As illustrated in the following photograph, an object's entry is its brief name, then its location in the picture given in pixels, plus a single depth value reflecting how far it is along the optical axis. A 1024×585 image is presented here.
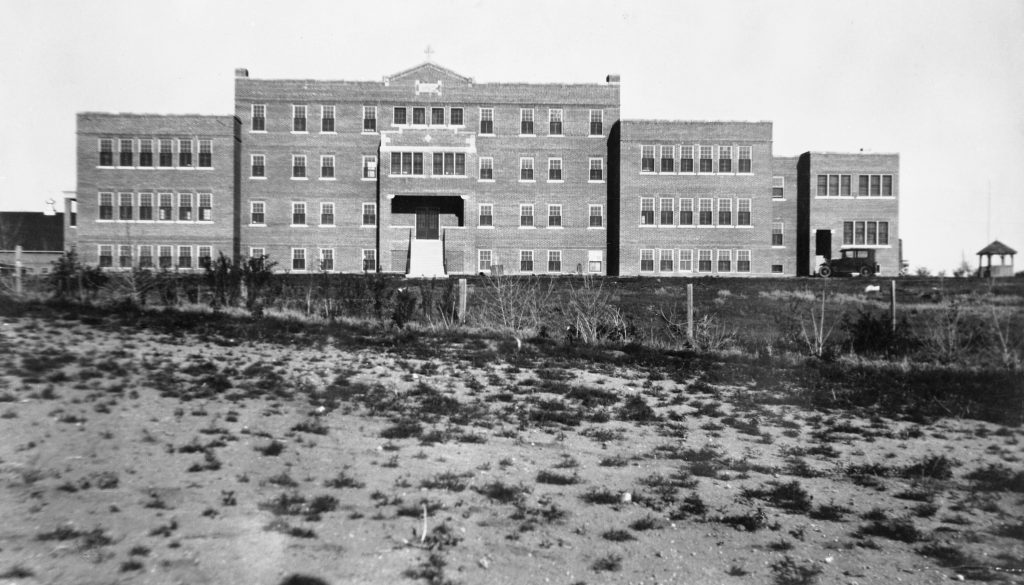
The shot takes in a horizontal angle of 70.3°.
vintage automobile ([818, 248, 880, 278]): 52.34
